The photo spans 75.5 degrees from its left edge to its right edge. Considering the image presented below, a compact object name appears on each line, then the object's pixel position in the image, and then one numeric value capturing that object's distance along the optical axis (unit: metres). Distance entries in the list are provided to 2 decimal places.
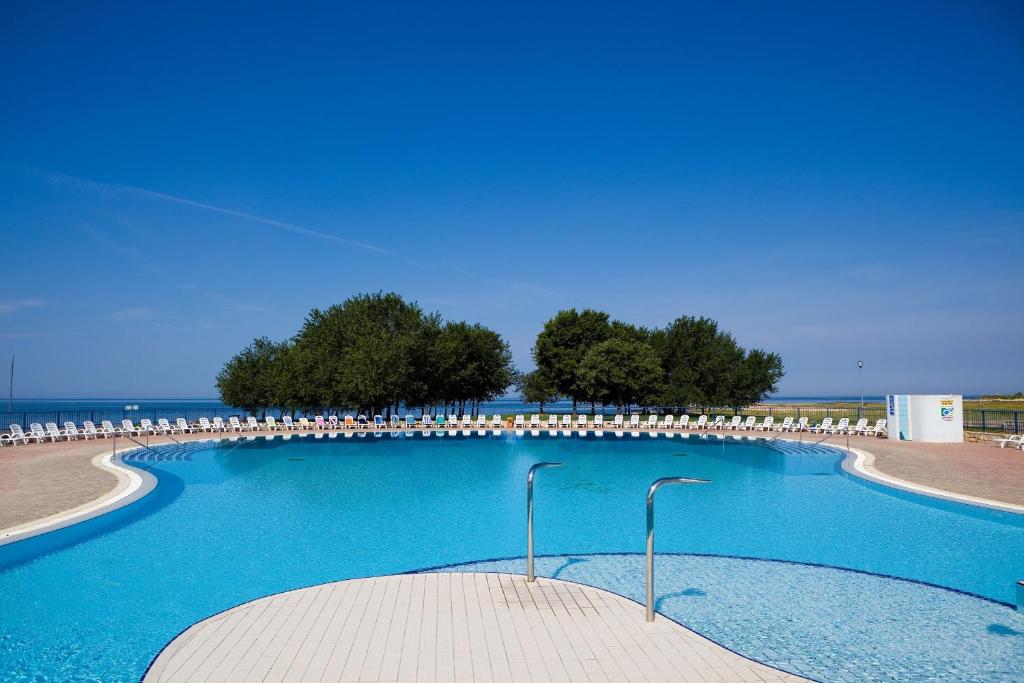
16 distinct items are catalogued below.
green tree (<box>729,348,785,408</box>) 43.97
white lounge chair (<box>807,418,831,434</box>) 27.14
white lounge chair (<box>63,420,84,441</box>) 24.50
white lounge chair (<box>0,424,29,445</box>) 22.51
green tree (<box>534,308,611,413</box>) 42.25
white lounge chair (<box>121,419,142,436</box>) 26.33
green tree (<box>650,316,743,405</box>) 43.94
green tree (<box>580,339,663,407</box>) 39.56
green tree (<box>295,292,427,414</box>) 34.00
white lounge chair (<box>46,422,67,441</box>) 23.67
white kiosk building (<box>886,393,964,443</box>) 22.61
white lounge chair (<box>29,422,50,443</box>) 23.27
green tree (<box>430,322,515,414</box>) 39.56
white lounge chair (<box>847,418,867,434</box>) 26.12
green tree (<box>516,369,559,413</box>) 42.94
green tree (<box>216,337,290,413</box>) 37.24
